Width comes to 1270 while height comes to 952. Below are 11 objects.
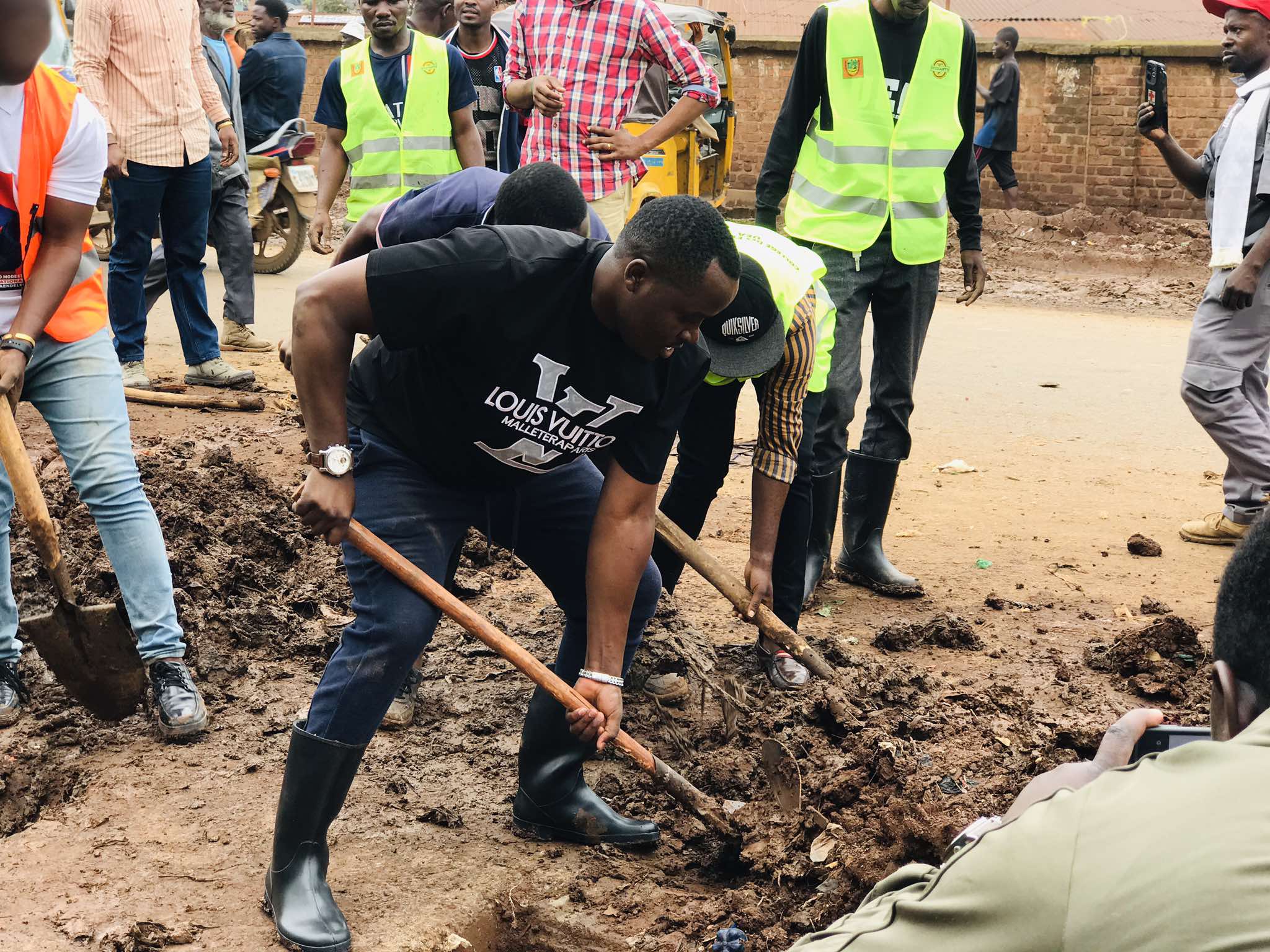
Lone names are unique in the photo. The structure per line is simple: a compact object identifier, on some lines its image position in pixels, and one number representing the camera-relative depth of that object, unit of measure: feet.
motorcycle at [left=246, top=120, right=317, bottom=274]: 32.19
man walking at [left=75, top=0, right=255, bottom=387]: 20.13
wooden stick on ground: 21.52
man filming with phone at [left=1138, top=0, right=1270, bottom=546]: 16.35
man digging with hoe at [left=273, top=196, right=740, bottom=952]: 8.43
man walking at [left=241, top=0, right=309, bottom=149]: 33.68
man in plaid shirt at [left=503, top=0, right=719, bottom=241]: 19.12
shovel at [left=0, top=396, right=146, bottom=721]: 11.19
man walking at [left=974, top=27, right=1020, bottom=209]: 46.57
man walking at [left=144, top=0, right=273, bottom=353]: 23.98
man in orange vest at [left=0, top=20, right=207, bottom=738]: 10.85
